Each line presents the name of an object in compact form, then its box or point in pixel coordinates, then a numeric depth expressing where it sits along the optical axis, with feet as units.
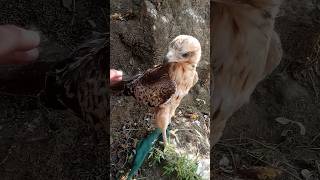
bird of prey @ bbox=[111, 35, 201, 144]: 4.87
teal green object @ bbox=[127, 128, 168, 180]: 4.82
